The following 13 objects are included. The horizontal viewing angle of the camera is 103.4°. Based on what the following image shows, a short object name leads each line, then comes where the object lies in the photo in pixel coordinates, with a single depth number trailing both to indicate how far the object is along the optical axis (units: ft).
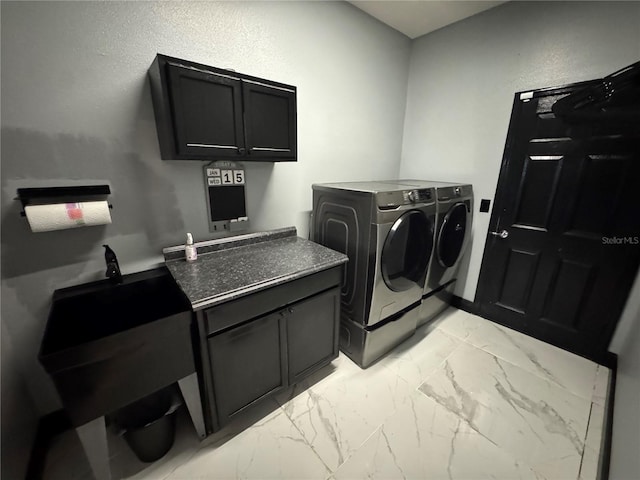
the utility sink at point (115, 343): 3.11
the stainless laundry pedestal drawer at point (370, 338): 6.12
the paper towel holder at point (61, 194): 3.66
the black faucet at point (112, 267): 4.34
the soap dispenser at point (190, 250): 5.06
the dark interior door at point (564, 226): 5.79
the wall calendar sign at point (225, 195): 5.41
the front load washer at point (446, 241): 6.70
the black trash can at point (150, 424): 4.04
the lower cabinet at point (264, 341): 4.01
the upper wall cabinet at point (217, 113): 3.91
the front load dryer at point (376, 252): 5.31
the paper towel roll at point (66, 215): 3.58
